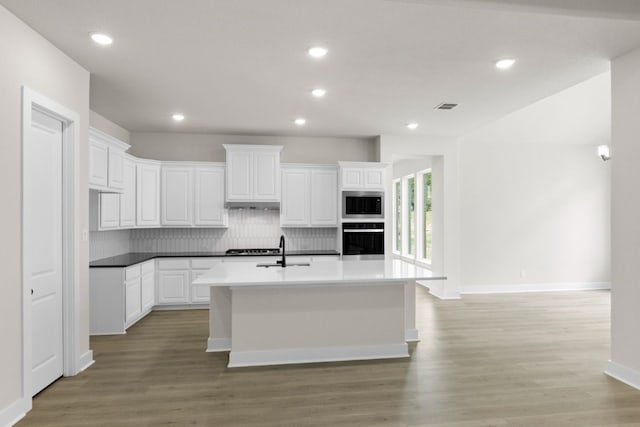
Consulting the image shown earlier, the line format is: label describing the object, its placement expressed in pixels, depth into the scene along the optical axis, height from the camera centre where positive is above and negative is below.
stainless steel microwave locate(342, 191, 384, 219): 6.23 +0.20
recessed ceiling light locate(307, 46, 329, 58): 3.20 +1.37
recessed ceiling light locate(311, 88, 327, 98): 4.29 +1.38
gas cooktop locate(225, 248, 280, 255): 6.17 -0.55
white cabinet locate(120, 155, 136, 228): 5.29 +0.31
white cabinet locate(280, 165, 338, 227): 6.35 +0.32
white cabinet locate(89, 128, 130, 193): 4.17 +0.64
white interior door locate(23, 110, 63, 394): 2.97 -0.18
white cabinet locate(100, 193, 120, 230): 4.78 +0.09
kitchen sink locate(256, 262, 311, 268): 4.32 -0.53
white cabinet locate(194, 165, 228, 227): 6.20 +0.34
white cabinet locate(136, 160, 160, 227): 5.71 +0.36
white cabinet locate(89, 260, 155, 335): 4.74 -0.99
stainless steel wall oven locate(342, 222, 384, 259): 6.20 -0.36
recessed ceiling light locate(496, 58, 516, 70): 3.44 +1.36
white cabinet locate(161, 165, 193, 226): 6.12 +0.37
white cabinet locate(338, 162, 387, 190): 6.24 +0.65
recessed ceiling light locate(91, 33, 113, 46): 2.99 +1.39
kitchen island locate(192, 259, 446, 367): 3.71 -0.95
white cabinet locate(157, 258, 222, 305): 5.88 -0.88
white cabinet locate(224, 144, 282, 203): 6.12 +0.69
